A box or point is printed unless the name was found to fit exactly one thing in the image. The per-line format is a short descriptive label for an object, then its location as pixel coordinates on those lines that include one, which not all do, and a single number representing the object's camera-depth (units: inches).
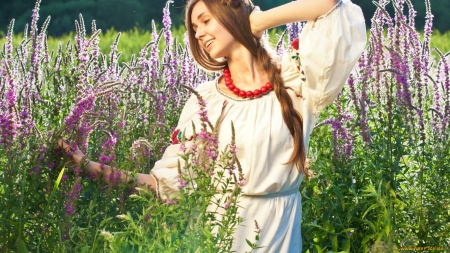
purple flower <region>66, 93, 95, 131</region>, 107.1
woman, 110.2
